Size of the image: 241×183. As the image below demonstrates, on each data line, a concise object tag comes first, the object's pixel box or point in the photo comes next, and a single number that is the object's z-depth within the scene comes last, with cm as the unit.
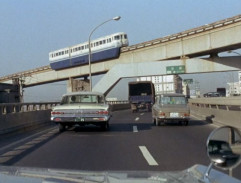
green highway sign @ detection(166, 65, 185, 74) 4772
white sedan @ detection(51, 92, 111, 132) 1828
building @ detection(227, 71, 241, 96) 10369
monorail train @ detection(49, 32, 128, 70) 5641
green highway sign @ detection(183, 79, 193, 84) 8662
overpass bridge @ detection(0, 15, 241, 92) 4097
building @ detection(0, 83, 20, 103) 4275
